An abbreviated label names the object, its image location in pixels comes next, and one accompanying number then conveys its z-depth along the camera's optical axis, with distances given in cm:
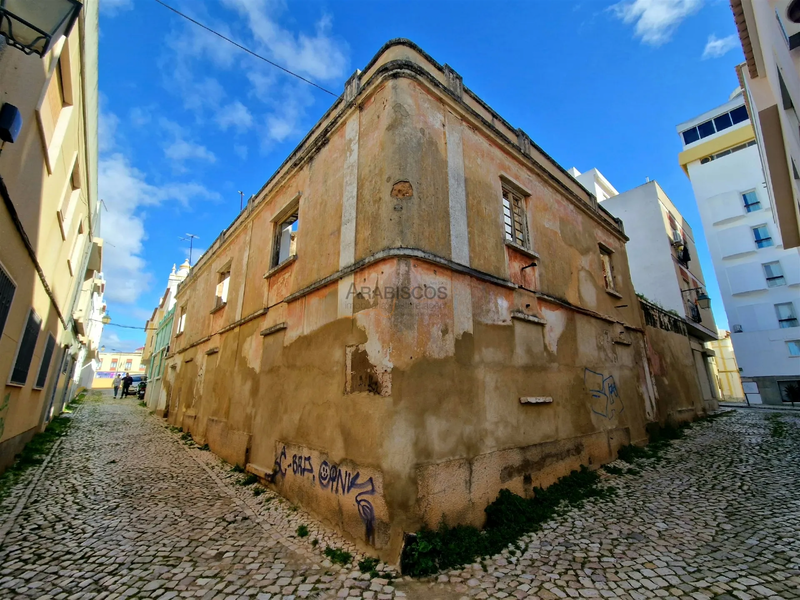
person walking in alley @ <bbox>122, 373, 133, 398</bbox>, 2538
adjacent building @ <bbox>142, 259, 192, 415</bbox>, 1694
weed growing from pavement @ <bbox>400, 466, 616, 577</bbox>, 347
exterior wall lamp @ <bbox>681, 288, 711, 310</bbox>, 1618
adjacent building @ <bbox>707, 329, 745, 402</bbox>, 3084
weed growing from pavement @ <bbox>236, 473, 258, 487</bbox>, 605
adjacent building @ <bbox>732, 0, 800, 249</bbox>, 397
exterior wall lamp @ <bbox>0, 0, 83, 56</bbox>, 304
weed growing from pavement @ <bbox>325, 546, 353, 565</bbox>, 359
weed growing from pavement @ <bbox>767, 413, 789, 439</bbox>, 915
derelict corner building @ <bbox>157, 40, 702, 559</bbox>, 415
